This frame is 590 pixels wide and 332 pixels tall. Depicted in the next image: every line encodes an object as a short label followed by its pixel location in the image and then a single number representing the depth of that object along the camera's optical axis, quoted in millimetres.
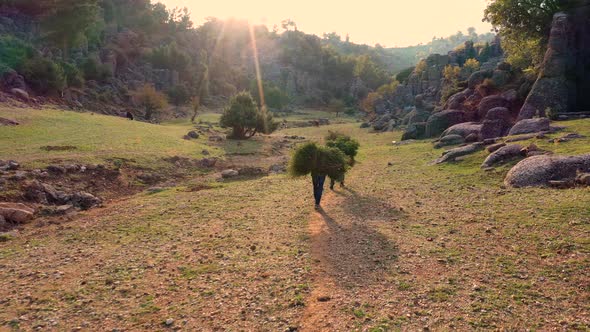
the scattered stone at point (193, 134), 49688
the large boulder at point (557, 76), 38656
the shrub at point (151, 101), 68500
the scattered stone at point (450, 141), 38875
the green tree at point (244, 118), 54500
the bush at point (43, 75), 59281
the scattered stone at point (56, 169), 24938
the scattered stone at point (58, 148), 29681
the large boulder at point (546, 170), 19375
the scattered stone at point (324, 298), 10805
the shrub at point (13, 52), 61219
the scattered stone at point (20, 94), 51625
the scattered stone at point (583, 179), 17748
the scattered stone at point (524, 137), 28766
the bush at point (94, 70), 86062
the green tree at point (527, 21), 45844
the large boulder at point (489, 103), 44656
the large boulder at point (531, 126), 31875
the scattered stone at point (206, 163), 35631
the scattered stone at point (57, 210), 20516
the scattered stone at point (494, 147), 28016
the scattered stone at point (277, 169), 34656
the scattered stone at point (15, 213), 18812
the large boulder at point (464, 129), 39781
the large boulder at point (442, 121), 48656
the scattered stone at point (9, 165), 23422
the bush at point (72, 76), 71625
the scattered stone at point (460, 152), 30062
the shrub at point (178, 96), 98562
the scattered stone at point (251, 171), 33688
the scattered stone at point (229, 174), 31917
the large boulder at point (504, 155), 25047
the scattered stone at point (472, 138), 38000
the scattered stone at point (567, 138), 26256
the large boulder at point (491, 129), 37406
